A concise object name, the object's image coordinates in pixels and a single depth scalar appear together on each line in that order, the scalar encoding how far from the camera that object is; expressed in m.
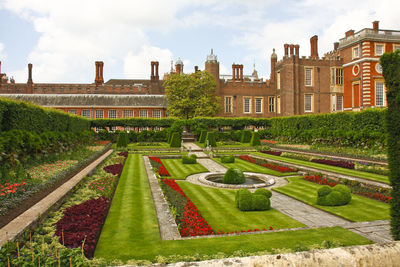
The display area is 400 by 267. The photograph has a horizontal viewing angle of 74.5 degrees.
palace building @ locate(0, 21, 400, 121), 40.25
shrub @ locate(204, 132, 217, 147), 25.77
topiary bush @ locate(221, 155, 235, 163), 17.17
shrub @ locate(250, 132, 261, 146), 26.72
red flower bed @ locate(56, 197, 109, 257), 4.50
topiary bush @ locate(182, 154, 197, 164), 16.72
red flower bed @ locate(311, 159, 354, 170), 13.04
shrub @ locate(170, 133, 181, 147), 25.38
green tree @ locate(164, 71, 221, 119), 39.38
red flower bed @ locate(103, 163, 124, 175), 11.80
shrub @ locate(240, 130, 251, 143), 31.28
